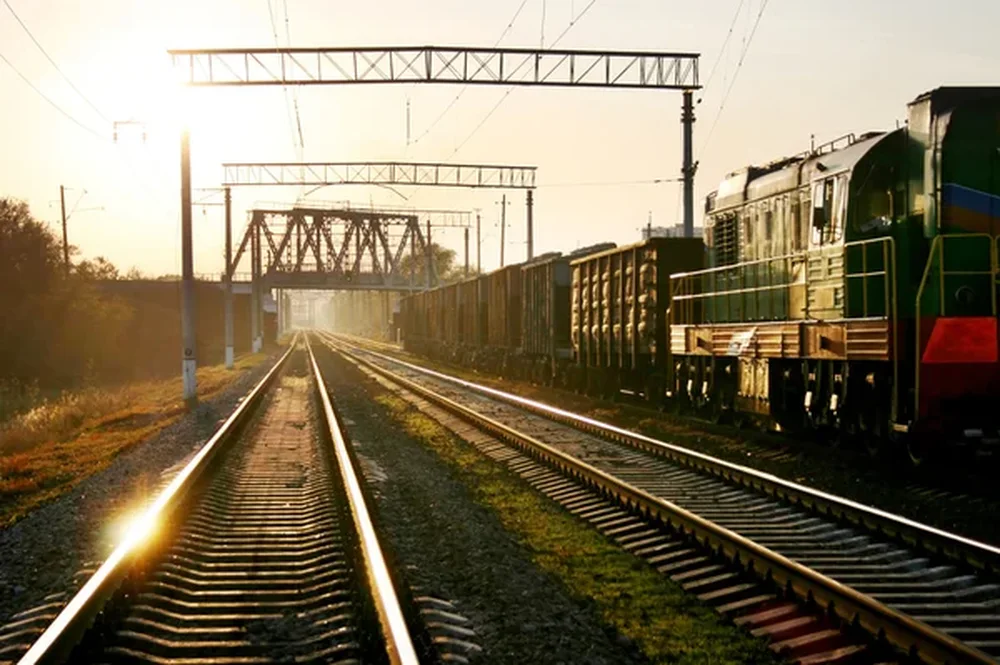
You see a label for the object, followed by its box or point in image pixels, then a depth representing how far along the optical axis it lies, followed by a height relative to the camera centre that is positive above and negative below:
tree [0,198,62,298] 59.75 +4.08
